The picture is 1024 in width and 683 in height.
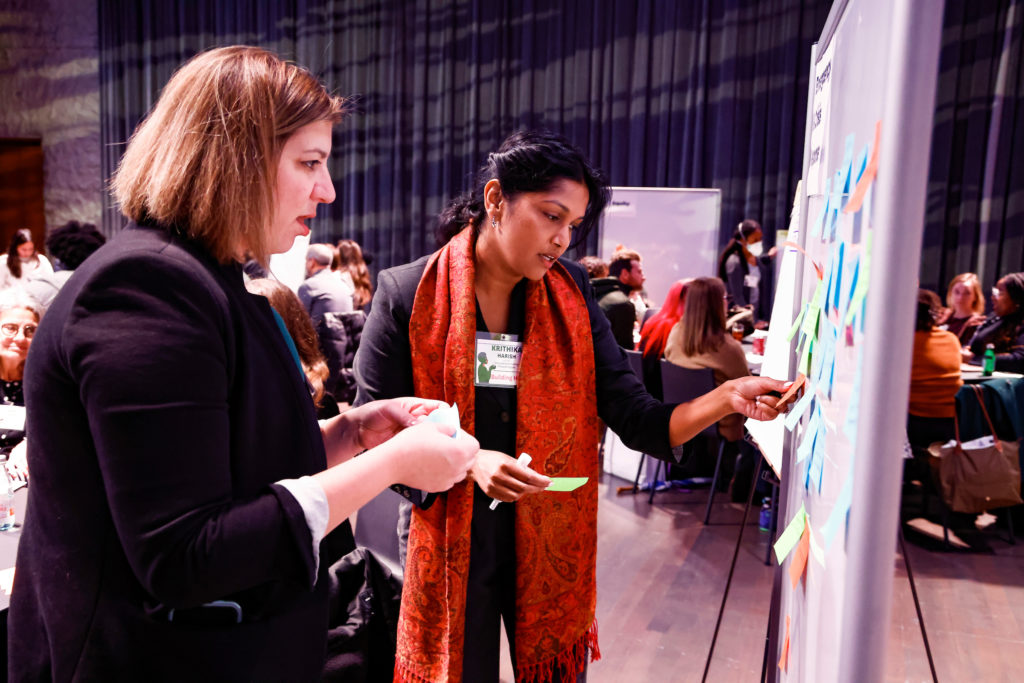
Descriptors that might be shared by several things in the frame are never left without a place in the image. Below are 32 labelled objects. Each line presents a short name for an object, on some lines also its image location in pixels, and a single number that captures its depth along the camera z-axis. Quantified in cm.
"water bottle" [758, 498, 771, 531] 397
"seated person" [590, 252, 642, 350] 462
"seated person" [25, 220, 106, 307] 389
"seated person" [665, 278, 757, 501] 392
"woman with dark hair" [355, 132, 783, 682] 151
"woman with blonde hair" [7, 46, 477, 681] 71
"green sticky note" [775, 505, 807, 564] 109
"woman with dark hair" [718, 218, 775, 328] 639
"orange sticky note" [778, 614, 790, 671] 122
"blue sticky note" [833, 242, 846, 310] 87
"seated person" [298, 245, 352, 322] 516
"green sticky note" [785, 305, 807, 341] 130
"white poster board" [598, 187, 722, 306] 738
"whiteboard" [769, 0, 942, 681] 62
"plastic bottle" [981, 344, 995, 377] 404
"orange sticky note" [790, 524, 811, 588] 104
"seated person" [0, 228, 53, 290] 615
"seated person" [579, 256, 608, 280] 535
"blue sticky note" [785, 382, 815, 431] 102
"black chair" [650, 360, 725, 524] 387
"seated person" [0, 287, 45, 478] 256
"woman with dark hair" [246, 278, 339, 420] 281
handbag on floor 354
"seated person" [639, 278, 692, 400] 432
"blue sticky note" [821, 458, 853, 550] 72
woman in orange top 349
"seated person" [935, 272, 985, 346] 521
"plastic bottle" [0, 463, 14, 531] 162
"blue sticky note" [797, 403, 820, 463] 103
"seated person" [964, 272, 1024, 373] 437
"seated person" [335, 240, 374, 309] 580
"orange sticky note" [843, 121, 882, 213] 67
